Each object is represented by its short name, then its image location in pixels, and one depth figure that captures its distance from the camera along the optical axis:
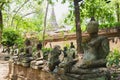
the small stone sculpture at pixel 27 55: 3.81
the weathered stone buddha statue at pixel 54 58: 2.95
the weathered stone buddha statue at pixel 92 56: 2.38
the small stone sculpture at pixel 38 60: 3.36
